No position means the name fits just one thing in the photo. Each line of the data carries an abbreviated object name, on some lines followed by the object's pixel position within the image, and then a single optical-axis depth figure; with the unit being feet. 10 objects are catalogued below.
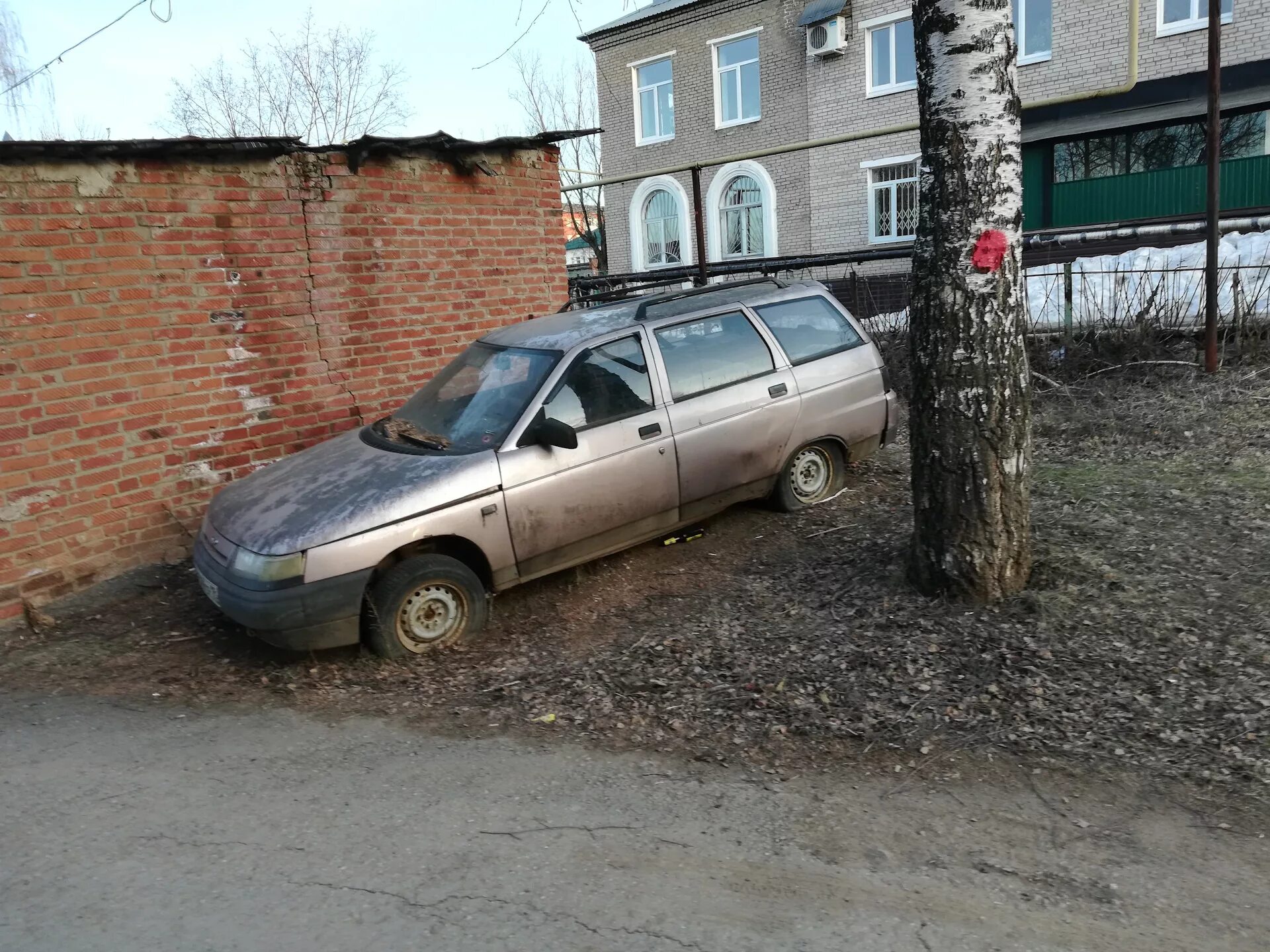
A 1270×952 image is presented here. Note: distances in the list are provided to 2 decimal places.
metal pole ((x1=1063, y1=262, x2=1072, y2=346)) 31.30
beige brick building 60.85
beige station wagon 15.52
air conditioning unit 75.00
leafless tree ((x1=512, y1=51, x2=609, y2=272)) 102.32
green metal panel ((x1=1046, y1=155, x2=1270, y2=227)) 60.39
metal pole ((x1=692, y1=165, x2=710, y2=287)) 30.19
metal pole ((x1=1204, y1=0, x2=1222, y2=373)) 27.14
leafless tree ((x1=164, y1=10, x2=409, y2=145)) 83.25
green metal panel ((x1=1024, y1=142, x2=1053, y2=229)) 68.08
